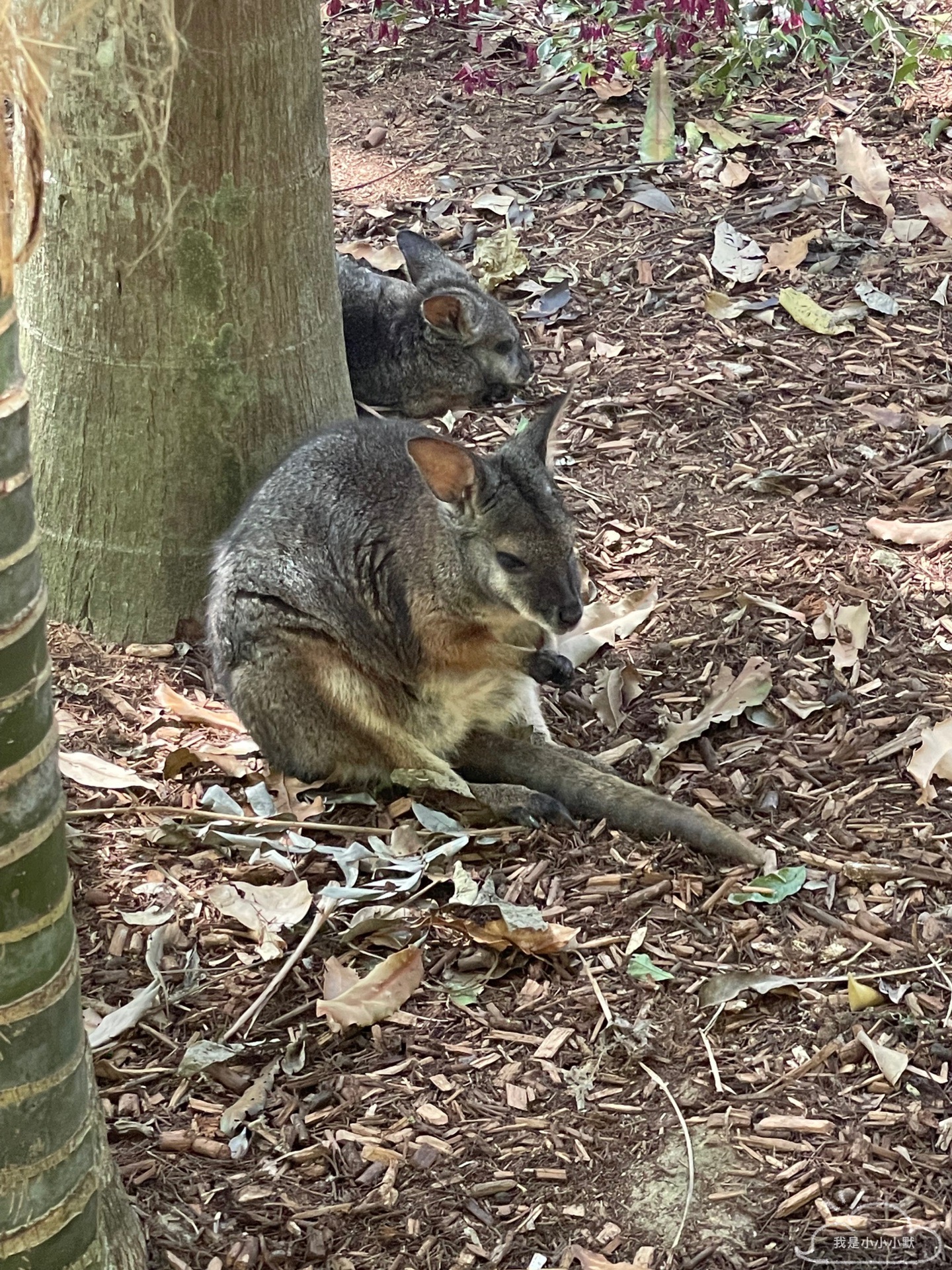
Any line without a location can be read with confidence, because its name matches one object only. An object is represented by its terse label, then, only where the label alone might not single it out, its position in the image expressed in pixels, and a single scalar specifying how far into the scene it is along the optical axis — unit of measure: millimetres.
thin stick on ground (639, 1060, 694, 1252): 2700
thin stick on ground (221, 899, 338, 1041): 3285
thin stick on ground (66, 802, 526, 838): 3936
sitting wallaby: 4188
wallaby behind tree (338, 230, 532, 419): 6422
